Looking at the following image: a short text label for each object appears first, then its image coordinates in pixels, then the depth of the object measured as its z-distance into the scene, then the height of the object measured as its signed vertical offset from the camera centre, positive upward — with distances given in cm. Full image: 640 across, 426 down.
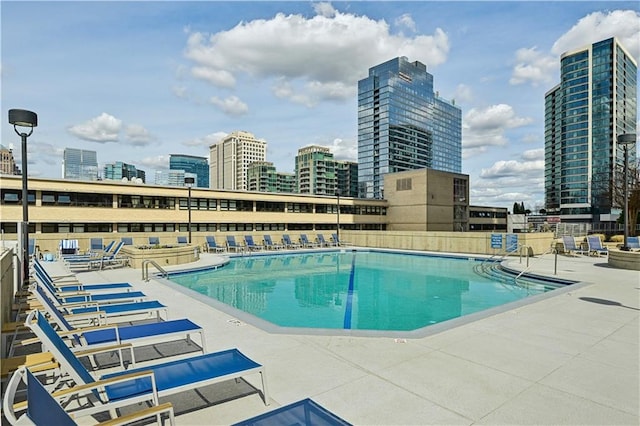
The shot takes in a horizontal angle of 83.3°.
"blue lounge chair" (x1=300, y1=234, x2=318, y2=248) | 2981 -261
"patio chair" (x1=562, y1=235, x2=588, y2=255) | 2084 -190
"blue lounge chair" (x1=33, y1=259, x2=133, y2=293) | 812 -189
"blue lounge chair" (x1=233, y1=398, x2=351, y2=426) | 269 -159
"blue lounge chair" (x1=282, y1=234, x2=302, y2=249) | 2904 -256
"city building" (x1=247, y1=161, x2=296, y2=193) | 14125 +1332
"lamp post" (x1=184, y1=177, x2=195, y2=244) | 2165 +191
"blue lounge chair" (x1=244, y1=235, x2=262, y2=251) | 2708 -243
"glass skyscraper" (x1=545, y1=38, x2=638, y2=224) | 9406 +2439
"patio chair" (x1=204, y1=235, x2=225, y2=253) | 2591 -245
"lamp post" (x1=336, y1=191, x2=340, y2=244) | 3175 -169
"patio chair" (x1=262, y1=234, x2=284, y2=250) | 2839 -263
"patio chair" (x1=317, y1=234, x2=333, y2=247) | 3027 -257
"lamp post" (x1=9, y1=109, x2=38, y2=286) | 933 +192
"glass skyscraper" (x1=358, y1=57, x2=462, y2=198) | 12644 +3311
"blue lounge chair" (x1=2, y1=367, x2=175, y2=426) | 188 -105
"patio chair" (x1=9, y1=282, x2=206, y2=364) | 462 -165
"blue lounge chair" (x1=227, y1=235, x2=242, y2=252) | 2647 -245
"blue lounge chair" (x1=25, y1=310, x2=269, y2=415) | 317 -162
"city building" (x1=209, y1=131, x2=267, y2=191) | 18238 +2897
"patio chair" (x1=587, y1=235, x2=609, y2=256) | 2019 -194
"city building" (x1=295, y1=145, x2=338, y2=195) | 13050 +1446
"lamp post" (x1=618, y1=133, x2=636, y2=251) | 1455 +257
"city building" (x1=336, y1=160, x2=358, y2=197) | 13875 +1346
